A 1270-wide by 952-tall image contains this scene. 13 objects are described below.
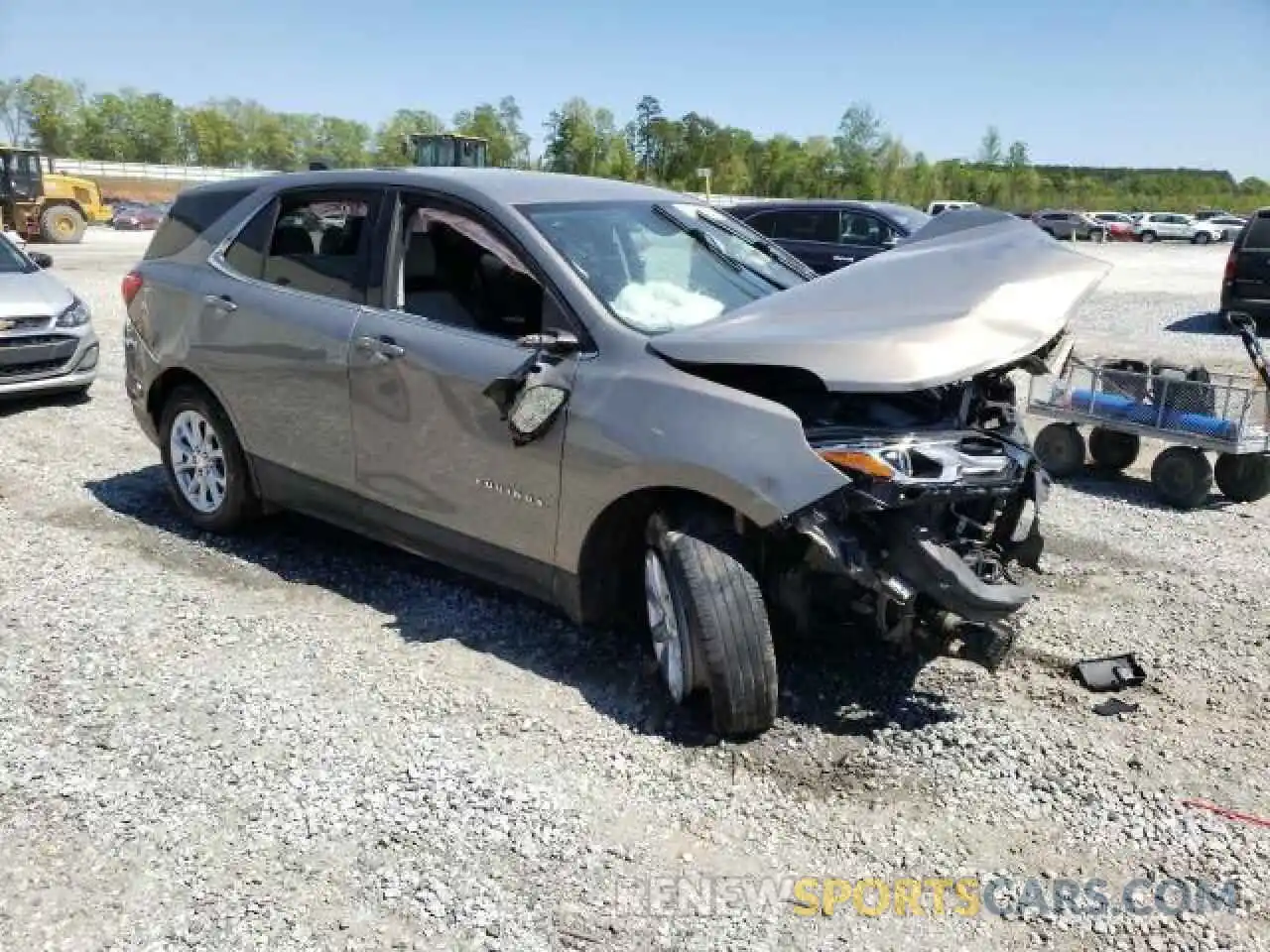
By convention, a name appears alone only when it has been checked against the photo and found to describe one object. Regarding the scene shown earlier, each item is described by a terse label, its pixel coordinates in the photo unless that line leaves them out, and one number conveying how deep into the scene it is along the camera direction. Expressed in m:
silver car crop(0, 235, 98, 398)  8.19
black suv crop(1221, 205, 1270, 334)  14.84
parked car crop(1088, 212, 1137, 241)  55.16
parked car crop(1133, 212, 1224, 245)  53.09
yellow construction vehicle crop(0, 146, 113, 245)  28.17
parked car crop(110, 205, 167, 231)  40.78
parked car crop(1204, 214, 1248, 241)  54.39
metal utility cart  6.45
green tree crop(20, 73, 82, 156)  94.31
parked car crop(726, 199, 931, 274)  13.70
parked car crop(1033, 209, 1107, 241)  46.62
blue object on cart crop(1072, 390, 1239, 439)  6.48
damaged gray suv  3.36
